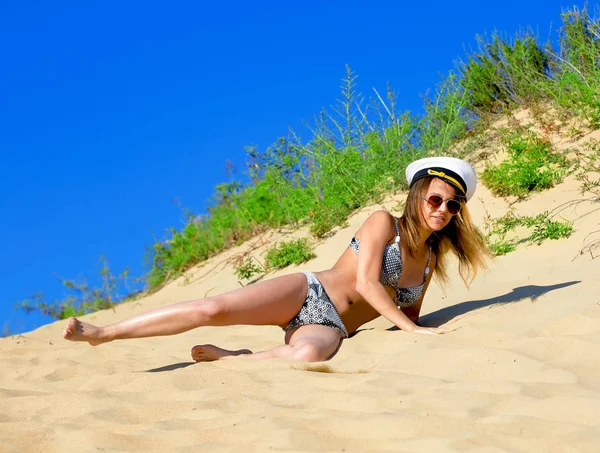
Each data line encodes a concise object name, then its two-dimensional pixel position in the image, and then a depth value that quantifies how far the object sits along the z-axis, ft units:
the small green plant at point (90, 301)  33.27
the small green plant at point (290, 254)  27.39
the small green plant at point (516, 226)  21.39
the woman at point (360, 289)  13.85
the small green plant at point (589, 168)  22.89
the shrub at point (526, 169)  24.89
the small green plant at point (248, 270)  28.30
